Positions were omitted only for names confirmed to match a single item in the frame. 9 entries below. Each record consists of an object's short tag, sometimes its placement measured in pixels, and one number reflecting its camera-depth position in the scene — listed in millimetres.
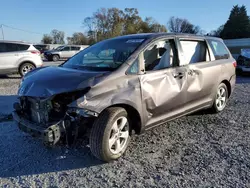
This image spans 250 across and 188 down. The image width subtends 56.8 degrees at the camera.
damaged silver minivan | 2832
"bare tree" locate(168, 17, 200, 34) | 82688
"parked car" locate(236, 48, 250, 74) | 10953
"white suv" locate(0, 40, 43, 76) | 10094
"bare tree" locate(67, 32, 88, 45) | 67019
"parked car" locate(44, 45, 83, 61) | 26047
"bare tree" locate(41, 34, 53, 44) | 77412
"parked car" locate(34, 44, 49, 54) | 38812
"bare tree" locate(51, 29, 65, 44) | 79100
